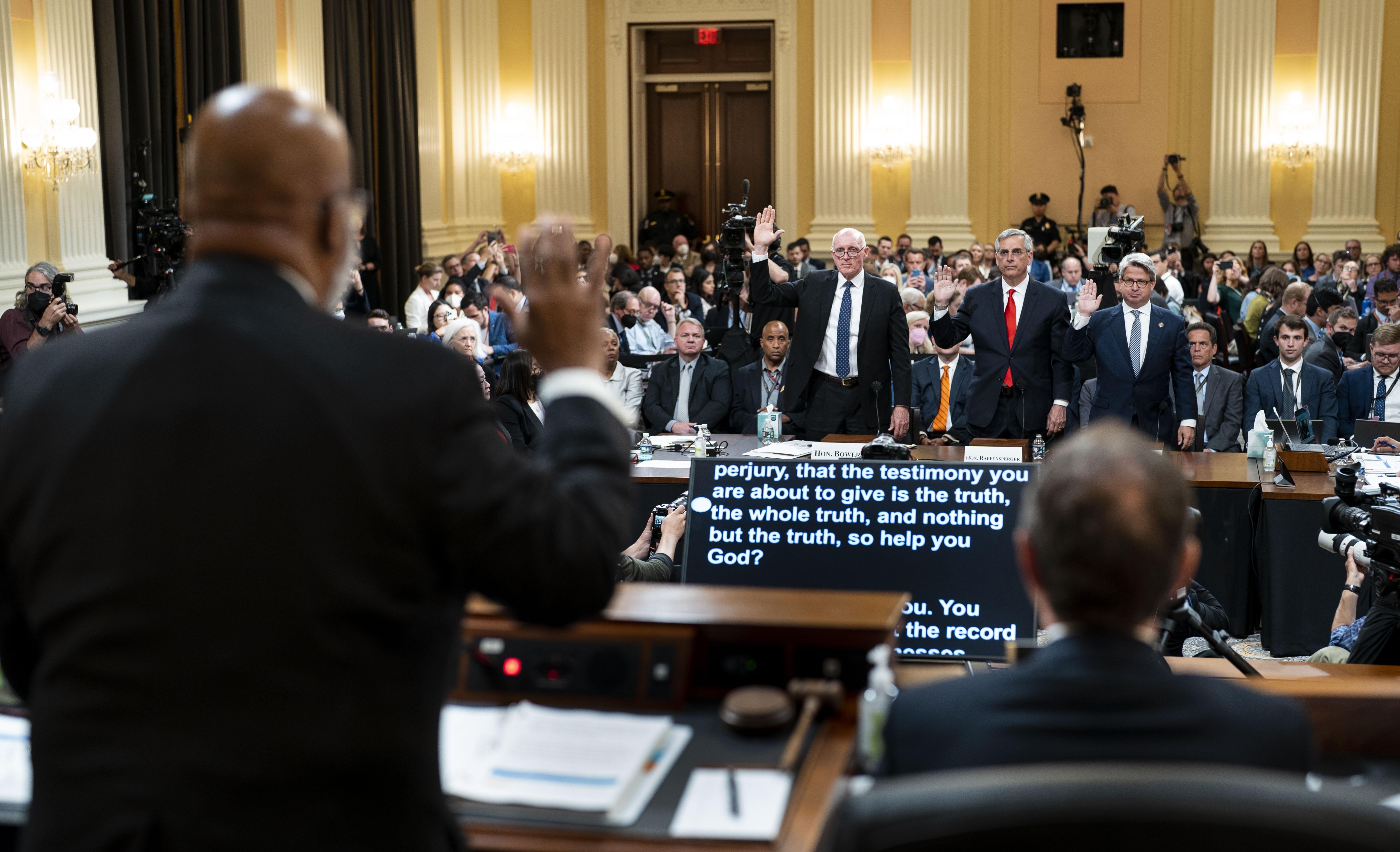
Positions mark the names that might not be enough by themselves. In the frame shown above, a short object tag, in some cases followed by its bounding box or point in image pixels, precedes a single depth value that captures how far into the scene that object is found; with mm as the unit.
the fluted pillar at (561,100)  15461
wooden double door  16250
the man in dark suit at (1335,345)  7145
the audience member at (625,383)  7348
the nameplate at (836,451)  5250
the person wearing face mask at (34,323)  6641
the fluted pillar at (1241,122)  14531
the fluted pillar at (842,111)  14945
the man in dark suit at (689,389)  7039
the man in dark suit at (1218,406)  6602
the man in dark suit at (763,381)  6941
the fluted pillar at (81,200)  8305
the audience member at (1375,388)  6395
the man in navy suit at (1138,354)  6336
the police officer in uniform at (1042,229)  14688
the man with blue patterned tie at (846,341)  6438
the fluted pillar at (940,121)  14836
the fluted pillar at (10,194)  7828
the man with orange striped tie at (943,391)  7227
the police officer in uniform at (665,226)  15867
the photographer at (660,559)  3545
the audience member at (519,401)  5215
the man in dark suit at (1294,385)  6555
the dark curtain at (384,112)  12672
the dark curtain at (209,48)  9969
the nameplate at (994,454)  5023
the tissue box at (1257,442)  5723
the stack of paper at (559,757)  1432
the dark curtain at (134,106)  8930
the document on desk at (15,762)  1552
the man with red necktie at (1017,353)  6547
